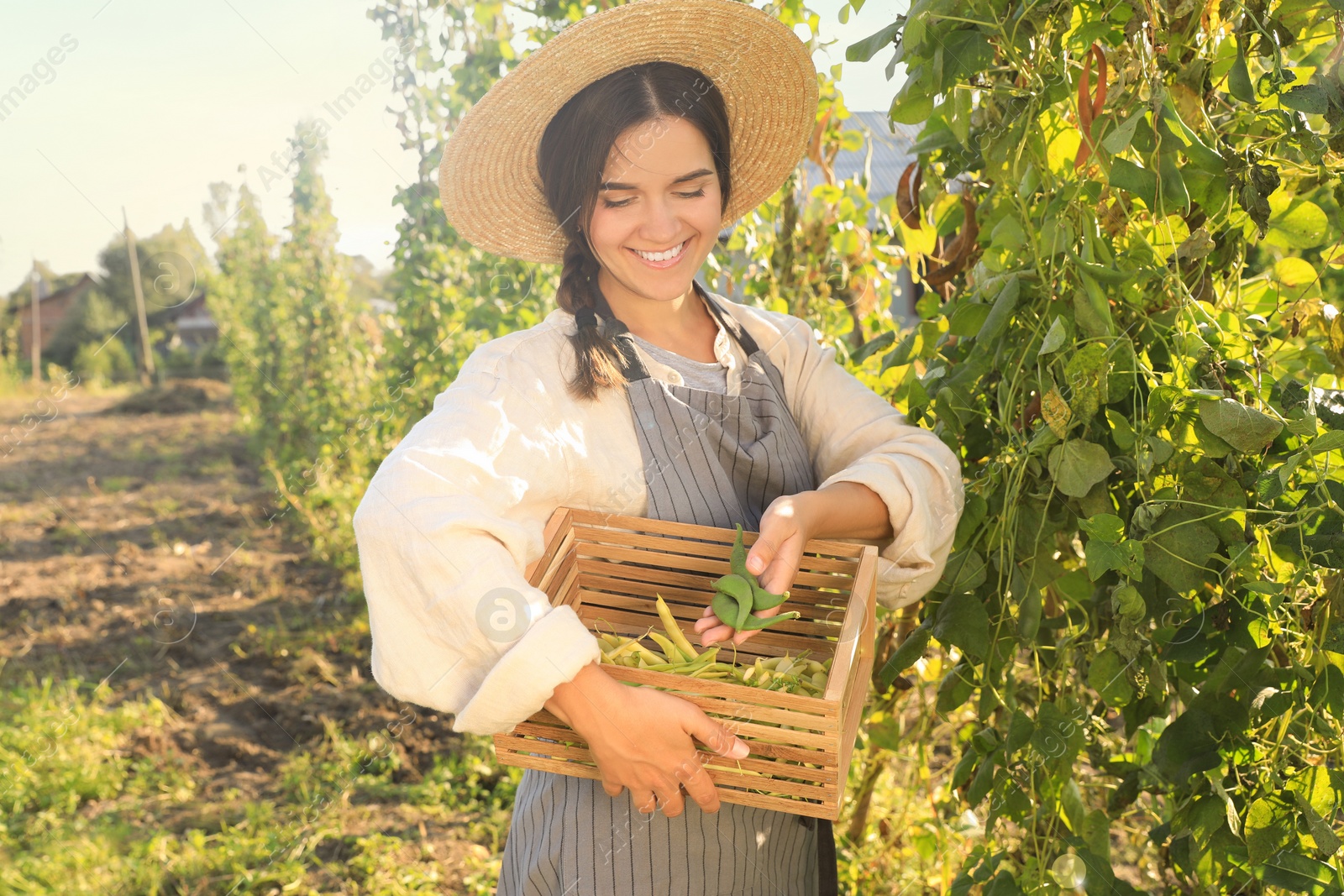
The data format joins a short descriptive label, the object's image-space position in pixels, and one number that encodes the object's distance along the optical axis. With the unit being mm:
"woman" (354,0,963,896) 1031
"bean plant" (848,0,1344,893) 1069
